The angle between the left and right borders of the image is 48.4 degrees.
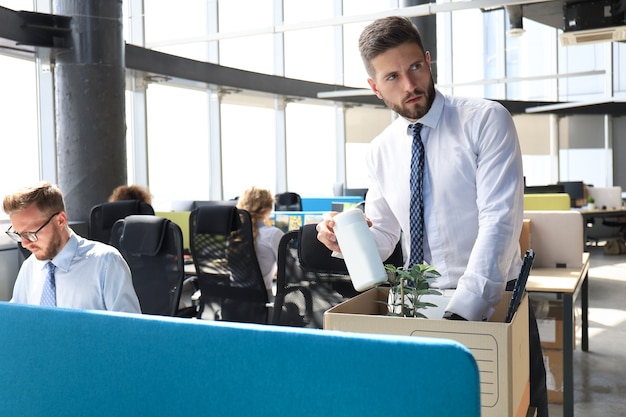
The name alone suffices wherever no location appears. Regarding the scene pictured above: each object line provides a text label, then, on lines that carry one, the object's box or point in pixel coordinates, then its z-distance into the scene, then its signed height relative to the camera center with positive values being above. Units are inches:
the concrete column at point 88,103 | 250.4 +31.8
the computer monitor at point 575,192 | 436.1 -6.0
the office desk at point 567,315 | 135.6 -25.8
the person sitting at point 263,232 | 165.3 -10.6
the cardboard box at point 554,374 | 152.8 -42.5
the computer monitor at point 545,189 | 339.6 -3.1
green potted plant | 50.1 -7.7
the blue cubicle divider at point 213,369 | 34.1 -10.3
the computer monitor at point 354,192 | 435.8 -3.8
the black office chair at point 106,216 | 189.9 -7.1
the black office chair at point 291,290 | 120.8 -18.1
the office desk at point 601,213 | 406.4 -18.6
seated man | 92.1 -9.4
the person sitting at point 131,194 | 210.4 -1.2
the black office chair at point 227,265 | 153.8 -17.2
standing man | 60.4 +1.0
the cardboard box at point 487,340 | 41.7 -9.4
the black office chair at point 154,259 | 140.3 -14.3
